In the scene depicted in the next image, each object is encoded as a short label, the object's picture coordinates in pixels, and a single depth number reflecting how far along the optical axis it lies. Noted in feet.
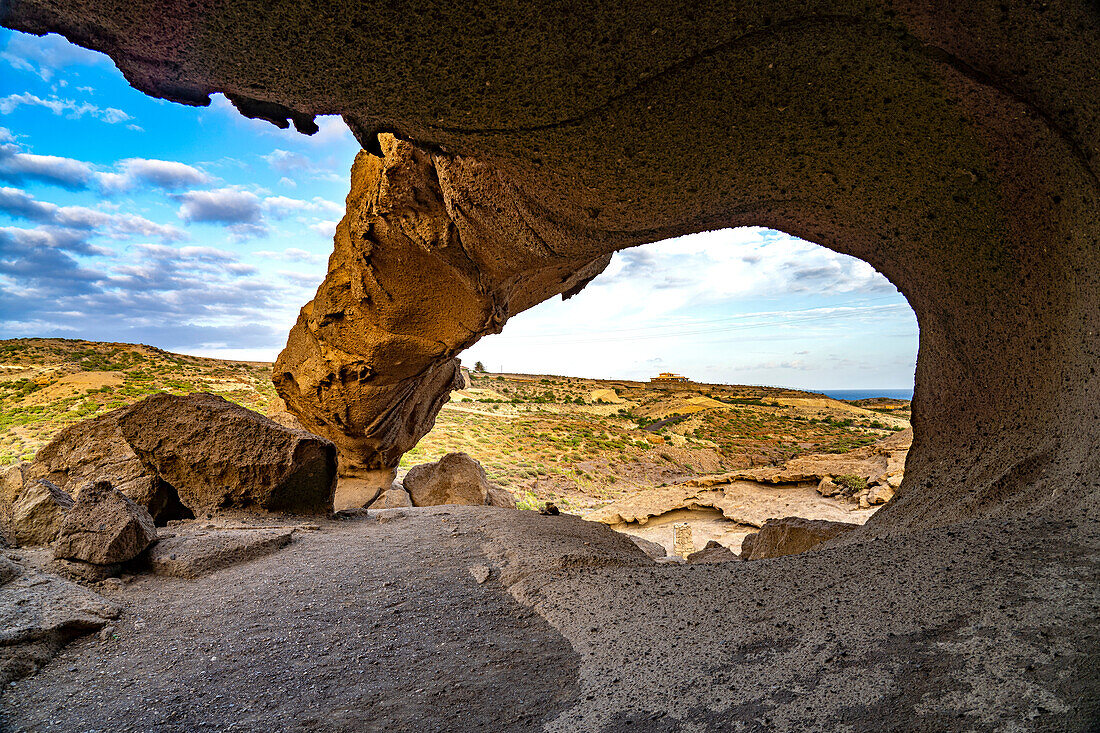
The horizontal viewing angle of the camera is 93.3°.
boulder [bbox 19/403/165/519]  15.75
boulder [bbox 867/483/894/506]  37.50
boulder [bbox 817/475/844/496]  42.02
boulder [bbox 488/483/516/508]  33.01
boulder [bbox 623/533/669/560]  27.04
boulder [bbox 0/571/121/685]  7.88
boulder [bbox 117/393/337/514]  16.40
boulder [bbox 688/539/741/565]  19.49
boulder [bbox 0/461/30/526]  11.83
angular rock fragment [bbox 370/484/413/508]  32.66
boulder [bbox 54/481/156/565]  11.02
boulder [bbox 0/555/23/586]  9.45
